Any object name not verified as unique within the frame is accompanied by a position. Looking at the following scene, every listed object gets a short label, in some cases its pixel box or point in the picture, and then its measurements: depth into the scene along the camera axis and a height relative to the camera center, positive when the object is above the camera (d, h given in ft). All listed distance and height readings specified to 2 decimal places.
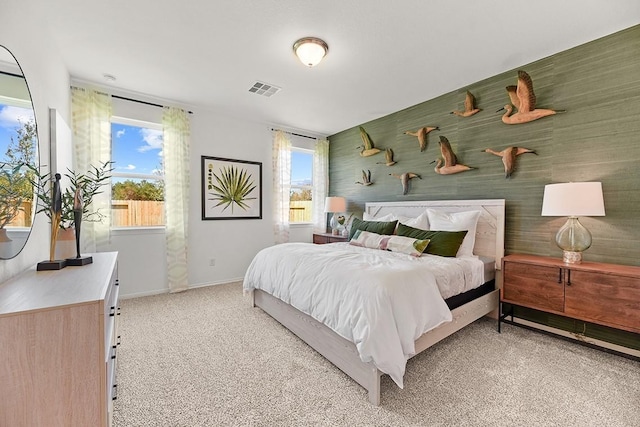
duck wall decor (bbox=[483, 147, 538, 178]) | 9.46 +1.85
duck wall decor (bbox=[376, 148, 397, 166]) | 13.90 +2.74
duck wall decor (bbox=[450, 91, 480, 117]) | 10.53 +4.14
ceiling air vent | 10.78 +5.01
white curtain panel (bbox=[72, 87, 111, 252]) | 10.28 +2.64
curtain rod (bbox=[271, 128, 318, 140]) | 15.62 +4.70
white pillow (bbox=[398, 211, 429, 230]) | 10.88 -0.50
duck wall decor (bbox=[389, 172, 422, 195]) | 12.94 +1.50
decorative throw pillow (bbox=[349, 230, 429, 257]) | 9.19 -1.24
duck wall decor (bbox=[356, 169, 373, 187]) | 15.13 +1.80
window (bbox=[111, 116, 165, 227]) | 11.53 +1.58
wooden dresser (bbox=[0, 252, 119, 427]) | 3.10 -1.82
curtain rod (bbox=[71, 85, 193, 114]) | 11.34 +4.76
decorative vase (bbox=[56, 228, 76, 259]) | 5.67 -0.73
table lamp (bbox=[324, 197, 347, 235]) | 15.62 +0.27
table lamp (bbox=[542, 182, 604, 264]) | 7.11 +0.05
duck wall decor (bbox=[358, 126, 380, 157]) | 14.84 +3.60
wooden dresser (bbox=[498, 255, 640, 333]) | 6.50 -2.15
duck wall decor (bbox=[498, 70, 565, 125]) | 8.87 +3.66
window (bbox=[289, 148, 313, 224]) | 16.94 +1.54
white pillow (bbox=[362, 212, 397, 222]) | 12.17 -0.38
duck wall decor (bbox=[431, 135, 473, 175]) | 11.13 +2.14
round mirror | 4.25 +0.87
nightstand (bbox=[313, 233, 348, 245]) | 14.56 -1.59
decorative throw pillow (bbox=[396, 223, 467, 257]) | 9.05 -1.09
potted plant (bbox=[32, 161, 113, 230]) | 5.35 +0.17
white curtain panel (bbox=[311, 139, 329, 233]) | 17.60 +1.62
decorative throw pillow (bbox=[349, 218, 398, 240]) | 11.37 -0.74
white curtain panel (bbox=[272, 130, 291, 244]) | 15.56 +1.54
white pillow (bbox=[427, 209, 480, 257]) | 9.46 -0.52
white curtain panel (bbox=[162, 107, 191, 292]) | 12.28 +0.80
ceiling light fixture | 7.83 +4.79
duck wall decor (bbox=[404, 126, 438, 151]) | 12.16 +3.42
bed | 5.56 -2.27
